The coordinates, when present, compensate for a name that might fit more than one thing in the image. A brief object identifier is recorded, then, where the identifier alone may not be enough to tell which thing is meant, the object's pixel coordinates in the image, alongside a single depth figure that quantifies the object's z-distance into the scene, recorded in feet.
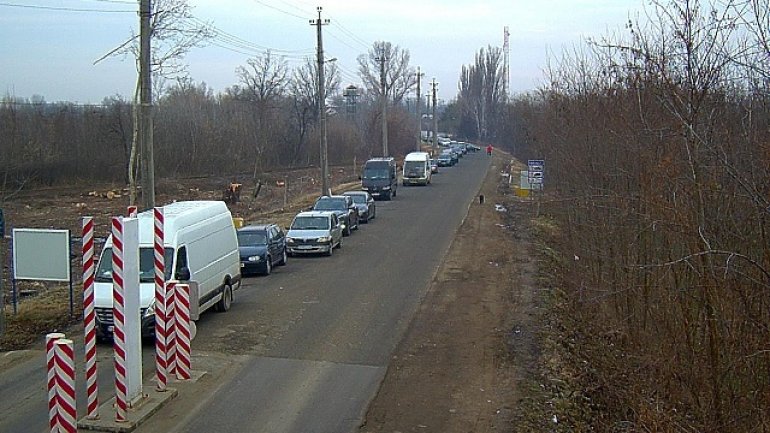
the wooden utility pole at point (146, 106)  65.10
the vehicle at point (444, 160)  298.56
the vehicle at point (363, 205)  128.36
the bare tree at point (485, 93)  463.42
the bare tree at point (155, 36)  108.27
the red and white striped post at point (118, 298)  37.91
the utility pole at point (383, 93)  242.99
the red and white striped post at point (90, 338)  36.63
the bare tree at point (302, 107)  285.84
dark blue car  81.35
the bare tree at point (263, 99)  250.78
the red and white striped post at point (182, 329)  44.16
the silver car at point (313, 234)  94.99
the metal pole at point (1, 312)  52.45
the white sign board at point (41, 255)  56.24
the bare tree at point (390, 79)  287.28
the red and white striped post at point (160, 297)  42.55
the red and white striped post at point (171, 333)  44.14
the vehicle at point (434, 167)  260.62
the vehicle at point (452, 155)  309.55
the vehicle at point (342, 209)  113.60
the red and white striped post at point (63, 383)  34.14
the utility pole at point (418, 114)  307.74
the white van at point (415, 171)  206.28
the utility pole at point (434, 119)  368.13
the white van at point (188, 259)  51.80
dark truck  168.66
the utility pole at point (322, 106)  137.13
